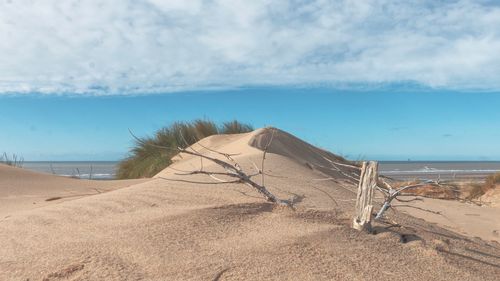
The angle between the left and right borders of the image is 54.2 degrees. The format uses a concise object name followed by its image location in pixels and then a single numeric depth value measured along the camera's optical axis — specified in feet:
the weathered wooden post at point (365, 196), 9.07
